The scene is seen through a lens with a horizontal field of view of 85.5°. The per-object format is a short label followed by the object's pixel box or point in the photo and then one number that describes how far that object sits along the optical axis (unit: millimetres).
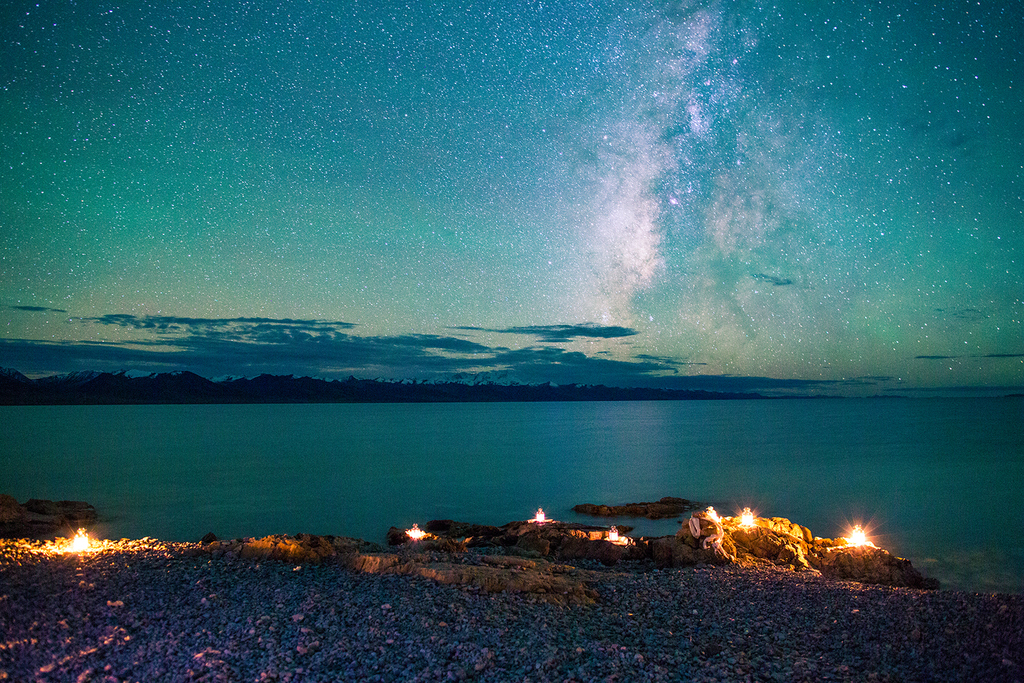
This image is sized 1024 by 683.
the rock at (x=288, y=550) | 11398
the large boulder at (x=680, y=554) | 13422
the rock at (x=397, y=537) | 18023
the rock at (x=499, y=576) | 9727
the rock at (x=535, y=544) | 15812
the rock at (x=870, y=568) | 12703
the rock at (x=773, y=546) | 13570
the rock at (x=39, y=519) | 19016
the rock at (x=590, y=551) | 14820
